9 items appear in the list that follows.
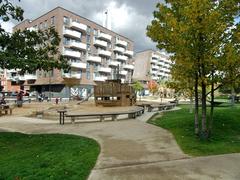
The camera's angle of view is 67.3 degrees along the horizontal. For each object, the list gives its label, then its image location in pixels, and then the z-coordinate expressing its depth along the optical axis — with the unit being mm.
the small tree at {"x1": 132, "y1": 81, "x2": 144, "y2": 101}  45038
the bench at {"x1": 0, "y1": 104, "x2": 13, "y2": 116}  14119
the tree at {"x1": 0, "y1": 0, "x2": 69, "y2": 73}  5544
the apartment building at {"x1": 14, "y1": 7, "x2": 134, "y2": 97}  37441
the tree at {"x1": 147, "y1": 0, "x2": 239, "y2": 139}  5695
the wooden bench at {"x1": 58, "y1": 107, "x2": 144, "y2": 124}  9770
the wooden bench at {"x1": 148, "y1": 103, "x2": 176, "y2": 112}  15601
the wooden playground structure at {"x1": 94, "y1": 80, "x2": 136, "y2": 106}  19950
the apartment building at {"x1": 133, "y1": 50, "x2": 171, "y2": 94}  75896
